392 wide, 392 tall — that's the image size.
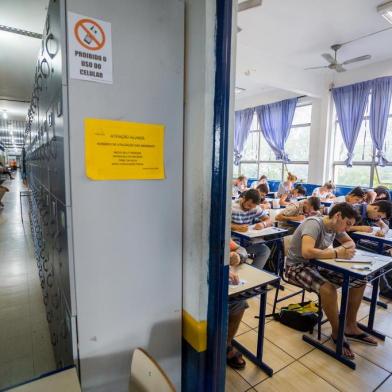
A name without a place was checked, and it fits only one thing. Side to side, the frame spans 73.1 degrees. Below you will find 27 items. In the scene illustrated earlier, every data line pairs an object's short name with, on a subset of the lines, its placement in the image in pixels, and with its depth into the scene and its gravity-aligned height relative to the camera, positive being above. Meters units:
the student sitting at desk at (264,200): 4.55 -0.63
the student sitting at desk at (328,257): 2.12 -0.85
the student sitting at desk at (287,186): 6.36 -0.49
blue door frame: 1.00 -0.20
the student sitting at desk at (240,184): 6.72 -0.49
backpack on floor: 2.38 -1.37
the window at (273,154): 7.86 +0.41
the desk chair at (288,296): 2.28 -1.28
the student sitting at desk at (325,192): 5.67 -0.57
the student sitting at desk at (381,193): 4.43 -0.44
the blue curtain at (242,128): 9.34 +1.34
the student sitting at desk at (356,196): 3.94 -0.44
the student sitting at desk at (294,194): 5.52 -0.63
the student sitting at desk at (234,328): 1.80 -1.17
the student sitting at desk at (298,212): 3.61 -0.63
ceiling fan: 4.76 +1.97
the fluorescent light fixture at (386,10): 3.73 +2.25
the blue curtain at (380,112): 6.05 +1.28
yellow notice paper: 0.91 +0.05
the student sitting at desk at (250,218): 3.00 -0.64
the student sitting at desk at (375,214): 3.32 -0.60
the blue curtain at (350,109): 6.46 +1.46
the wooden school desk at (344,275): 1.90 -0.78
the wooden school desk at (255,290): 1.59 -0.75
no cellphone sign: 0.86 +0.38
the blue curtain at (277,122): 8.00 +1.36
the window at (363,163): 6.22 +0.10
